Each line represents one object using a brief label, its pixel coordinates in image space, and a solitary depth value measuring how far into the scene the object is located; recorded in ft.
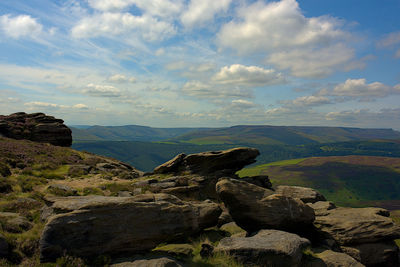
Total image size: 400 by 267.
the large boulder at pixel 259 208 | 58.34
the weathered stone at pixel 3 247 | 36.04
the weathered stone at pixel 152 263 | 35.99
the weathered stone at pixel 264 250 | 42.29
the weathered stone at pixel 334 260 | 48.60
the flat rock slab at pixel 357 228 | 60.70
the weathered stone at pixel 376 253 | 58.90
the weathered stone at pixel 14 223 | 44.80
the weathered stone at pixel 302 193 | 97.55
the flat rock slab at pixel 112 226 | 36.63
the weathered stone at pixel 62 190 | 79.10
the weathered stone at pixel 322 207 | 75.68
